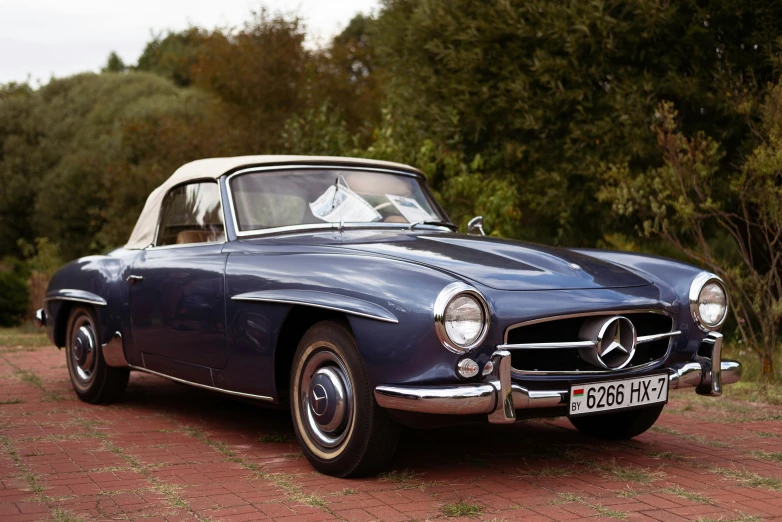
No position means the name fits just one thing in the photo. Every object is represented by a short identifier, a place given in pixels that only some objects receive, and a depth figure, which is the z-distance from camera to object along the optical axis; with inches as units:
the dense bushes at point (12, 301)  562.6
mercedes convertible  150.0
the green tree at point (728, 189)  271.4
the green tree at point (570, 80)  359.6
